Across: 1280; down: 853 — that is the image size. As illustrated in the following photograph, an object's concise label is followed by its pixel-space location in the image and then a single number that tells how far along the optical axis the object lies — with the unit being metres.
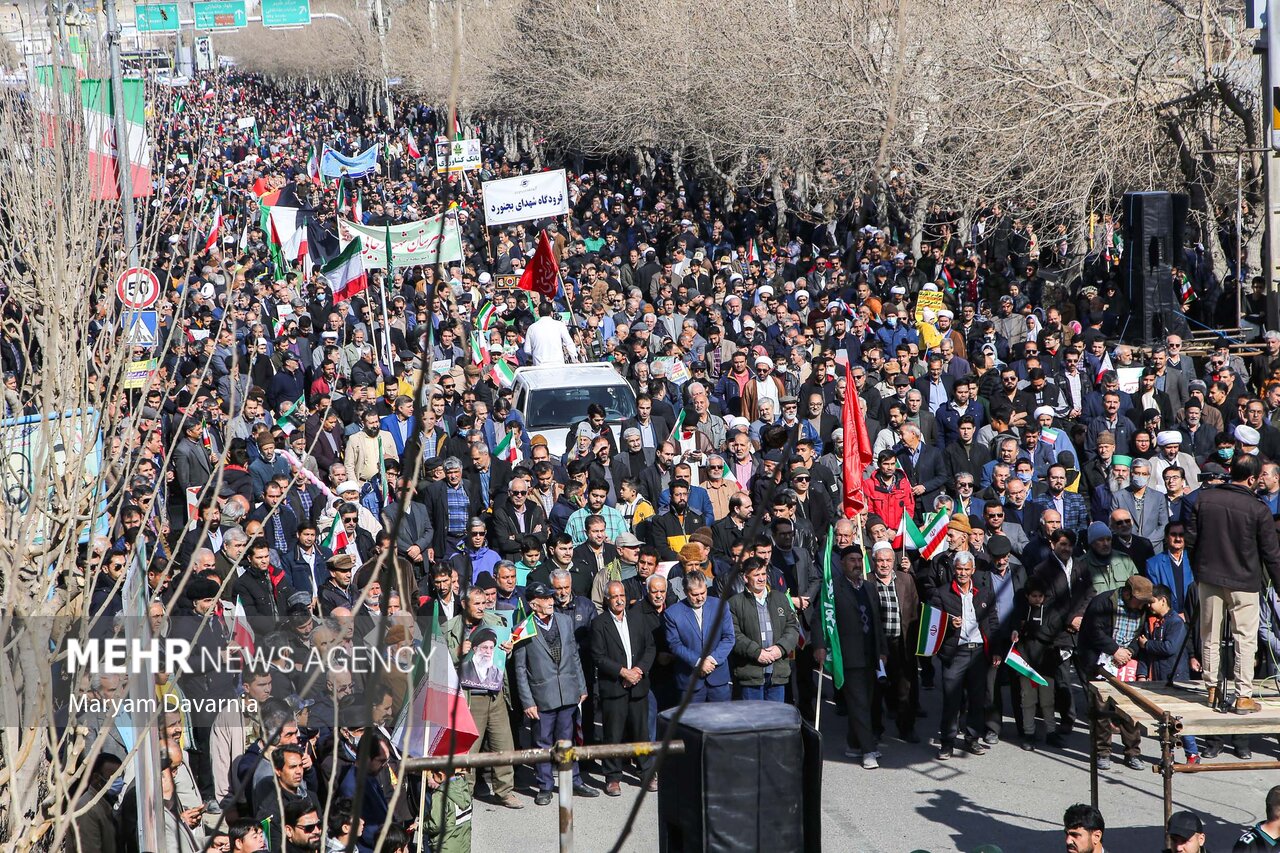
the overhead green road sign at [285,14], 54.06
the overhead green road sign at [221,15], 53.56
